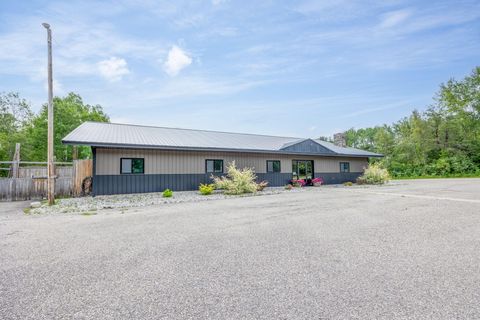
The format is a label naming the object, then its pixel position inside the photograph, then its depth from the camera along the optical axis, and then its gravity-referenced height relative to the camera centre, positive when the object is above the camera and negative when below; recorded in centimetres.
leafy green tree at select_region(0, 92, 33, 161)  2384 +634
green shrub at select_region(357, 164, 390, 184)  1852 -79
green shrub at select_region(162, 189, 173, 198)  1106 -109
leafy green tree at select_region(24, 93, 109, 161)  2506 +463
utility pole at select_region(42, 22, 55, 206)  877 +169
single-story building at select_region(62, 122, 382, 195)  1155 +74
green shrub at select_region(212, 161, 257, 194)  1266 -75
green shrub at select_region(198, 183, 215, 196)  1212 -103
